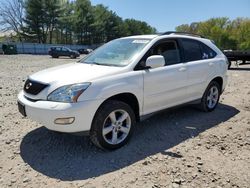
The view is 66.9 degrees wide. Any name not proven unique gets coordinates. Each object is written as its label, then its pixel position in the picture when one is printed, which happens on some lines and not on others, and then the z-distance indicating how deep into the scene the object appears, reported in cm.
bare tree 4493
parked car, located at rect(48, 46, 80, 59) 2573
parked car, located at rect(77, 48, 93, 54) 3760
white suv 259
